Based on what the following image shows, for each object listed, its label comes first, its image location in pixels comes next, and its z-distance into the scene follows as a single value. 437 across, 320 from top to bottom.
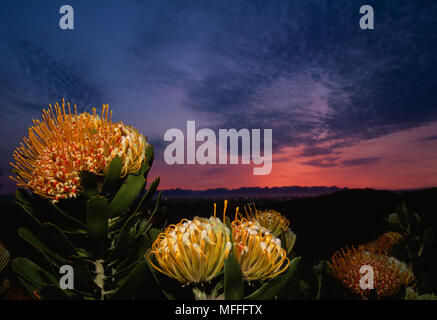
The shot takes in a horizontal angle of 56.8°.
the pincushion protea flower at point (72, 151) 0.36
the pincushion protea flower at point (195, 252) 0.32
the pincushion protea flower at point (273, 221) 0.52
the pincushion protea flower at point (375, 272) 0.62
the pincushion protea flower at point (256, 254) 0.34
